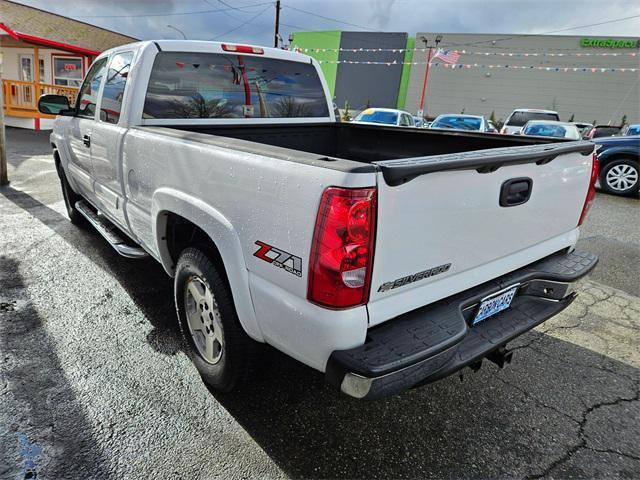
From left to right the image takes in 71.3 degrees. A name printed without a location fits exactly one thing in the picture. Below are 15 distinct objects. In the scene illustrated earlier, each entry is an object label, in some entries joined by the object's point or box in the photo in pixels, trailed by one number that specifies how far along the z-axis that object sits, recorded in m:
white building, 17.37
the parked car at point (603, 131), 16.78
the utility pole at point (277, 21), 27.98
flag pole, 35.69
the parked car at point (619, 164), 9.37
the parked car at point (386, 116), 13.93
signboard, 35.16
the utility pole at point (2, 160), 7.52
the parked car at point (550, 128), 11.97
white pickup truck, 1.70
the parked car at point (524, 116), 15.52
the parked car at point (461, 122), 13.66
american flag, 23.95
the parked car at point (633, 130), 13.13
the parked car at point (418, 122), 17.20
